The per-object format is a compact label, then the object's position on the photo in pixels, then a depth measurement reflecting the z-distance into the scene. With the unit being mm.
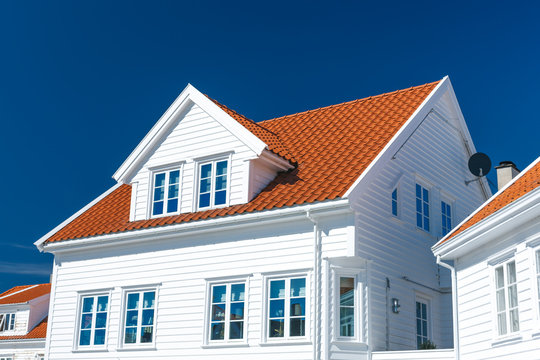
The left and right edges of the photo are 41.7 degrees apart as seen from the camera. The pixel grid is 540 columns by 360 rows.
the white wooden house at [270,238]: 18484
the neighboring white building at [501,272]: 13195
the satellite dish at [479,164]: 24031
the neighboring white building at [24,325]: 42000
